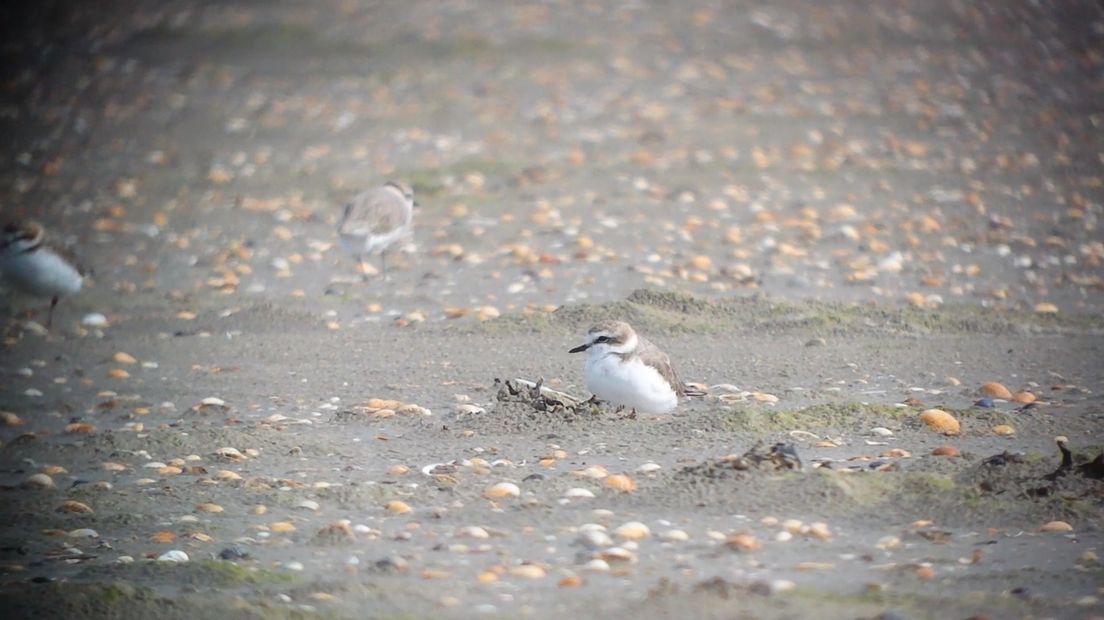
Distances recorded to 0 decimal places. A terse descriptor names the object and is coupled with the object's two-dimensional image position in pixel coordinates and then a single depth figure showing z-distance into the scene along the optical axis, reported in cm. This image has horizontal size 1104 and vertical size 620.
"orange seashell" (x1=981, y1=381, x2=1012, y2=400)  1625
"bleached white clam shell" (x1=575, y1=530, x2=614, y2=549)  1200
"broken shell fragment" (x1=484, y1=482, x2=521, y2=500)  1327
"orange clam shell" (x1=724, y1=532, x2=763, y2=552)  1187
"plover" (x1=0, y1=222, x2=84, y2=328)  2072
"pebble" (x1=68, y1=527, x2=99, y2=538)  1277
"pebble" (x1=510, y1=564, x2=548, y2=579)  1141
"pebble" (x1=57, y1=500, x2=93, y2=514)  1330
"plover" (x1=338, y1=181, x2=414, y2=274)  2192
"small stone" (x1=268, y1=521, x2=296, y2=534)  1267
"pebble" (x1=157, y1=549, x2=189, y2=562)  1201
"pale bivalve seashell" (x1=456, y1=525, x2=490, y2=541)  1235
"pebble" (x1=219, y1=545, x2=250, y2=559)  1205
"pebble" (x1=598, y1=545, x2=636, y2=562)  1172
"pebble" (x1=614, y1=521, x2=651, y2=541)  1217
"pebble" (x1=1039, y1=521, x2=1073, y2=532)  1215
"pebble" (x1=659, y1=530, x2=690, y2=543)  1213
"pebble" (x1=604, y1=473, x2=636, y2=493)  1328
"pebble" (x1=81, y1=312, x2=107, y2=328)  2066
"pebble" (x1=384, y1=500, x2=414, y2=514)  1304
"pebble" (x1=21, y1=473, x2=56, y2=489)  1414
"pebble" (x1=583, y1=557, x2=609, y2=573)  1151
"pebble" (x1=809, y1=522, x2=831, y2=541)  1213
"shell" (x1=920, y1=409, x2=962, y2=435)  1491
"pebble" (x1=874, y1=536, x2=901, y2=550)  1193
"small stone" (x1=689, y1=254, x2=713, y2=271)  2181
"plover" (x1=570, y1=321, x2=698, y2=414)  1455
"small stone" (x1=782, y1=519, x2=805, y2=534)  1224
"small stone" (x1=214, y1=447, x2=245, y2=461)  1467
